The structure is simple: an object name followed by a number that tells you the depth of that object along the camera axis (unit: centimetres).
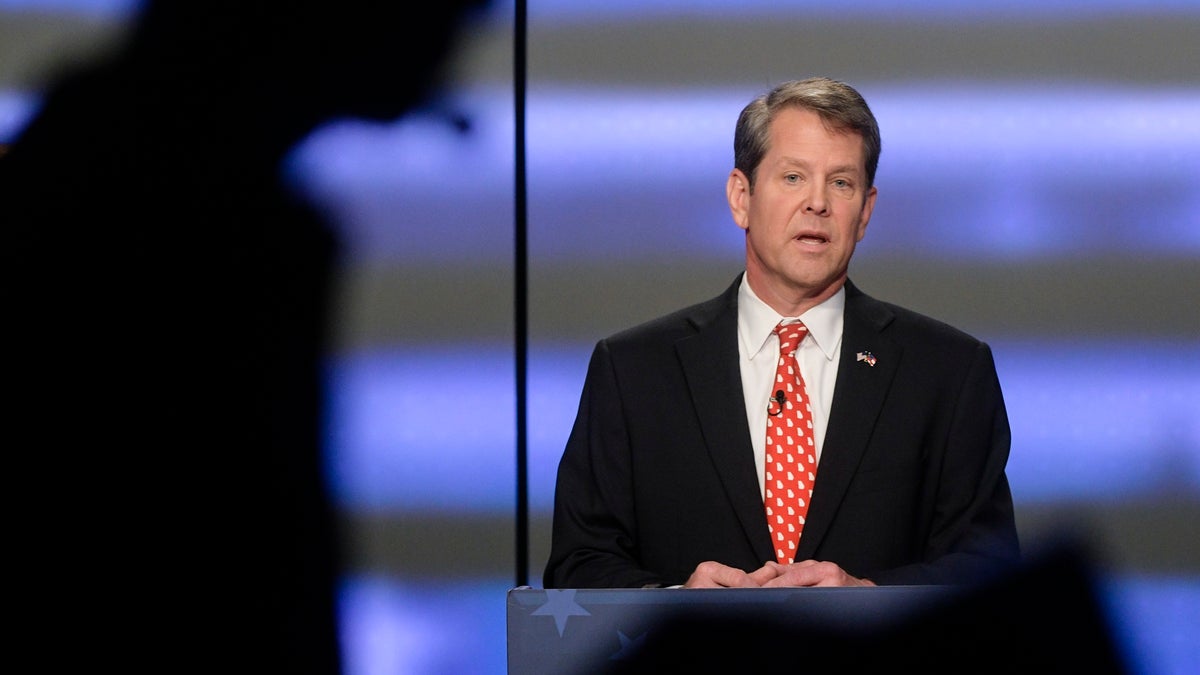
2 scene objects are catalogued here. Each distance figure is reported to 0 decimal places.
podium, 724
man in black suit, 792
